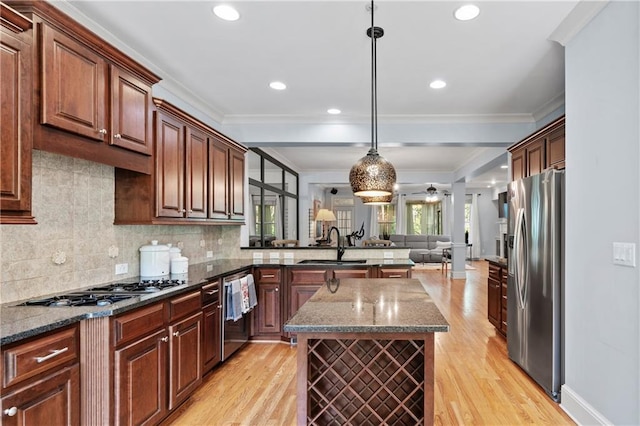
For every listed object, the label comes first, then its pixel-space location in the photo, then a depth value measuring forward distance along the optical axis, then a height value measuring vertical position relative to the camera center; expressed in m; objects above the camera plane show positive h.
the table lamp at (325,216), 9.21 +0.07
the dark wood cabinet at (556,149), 3.10 +0.61
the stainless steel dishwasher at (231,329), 3.35 -1.10
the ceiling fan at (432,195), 11.40 +0.80
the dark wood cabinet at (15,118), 1.60 +0.47
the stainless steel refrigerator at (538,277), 2.75 -0.49
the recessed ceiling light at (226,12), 2.30 +1.36
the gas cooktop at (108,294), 1.99 -0.46
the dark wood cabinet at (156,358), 1.97 -0.87
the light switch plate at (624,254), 1.93 -0.21
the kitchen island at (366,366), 1.79 -0.81
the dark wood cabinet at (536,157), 3.45 +0.61
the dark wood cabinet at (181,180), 2.77 +0.35
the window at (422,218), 13.54 +0.01
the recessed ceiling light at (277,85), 3.54 +1.34
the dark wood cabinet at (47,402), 1.44 -0.79
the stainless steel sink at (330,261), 4.22 -0.52
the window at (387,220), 13.23 -0.06
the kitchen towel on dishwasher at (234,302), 3.38 -0.79
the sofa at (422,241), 11.92 -0.77
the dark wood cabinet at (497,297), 4.12 -0.95
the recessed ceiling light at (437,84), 3.43 +1.30
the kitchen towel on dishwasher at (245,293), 3.62 -0.76
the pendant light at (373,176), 2.04 +0.25
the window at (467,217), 13.39 +0.04
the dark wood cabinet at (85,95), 1.82 +0.74
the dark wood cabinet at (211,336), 2.98 -1.01
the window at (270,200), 5.75 +0.37
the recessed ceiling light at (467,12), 2.26 +1.33
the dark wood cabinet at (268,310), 4.11 -1.04
